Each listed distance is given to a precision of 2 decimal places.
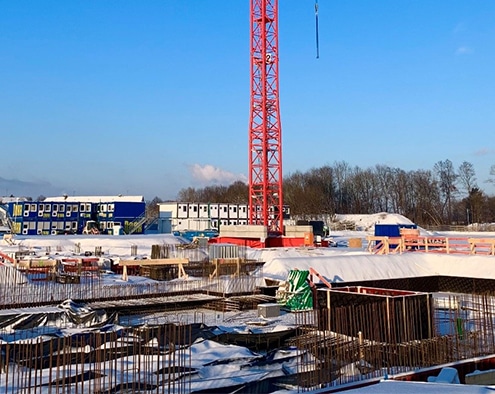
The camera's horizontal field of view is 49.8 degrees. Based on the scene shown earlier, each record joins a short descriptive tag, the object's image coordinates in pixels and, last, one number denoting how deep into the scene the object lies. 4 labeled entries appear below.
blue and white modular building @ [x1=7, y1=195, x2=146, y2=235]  60.12
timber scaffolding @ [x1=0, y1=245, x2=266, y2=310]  18.89
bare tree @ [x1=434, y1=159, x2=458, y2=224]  94.25
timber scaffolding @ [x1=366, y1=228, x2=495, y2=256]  26.64
